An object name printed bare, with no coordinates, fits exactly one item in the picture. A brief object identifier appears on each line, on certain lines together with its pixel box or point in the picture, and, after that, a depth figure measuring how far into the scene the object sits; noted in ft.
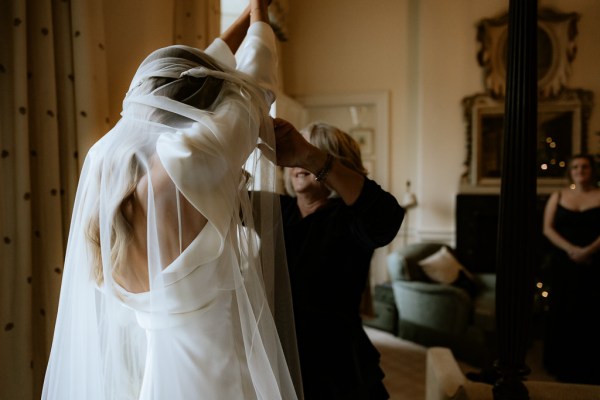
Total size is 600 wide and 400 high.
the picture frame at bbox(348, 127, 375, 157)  15.84
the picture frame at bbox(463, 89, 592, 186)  13.78
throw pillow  12.07
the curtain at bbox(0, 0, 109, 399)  3.80
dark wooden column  3.45
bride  2.33
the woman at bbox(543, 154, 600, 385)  9.17
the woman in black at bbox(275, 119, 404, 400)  3.24
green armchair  10.63
